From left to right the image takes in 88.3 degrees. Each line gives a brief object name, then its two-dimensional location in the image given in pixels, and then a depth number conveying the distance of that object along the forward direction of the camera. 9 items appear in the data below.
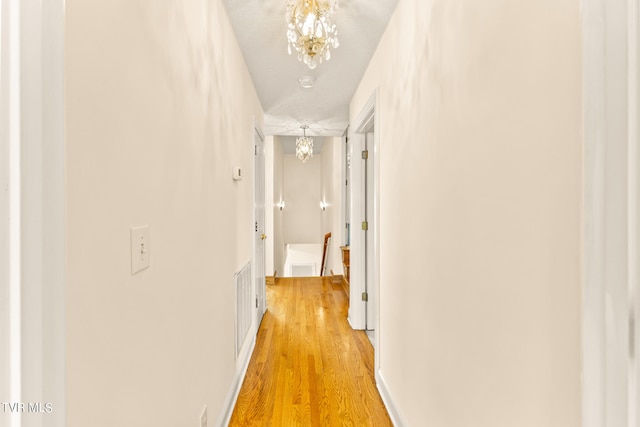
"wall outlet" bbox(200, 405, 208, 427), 1.44
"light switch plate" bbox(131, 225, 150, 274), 0.88
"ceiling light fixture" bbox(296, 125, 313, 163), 4.93
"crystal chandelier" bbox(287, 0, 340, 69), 1.45
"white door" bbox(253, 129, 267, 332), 3.30
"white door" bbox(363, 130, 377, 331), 3.36
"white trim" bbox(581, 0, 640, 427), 0.55
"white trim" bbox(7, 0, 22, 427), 0.47
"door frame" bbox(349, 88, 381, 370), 3.34
